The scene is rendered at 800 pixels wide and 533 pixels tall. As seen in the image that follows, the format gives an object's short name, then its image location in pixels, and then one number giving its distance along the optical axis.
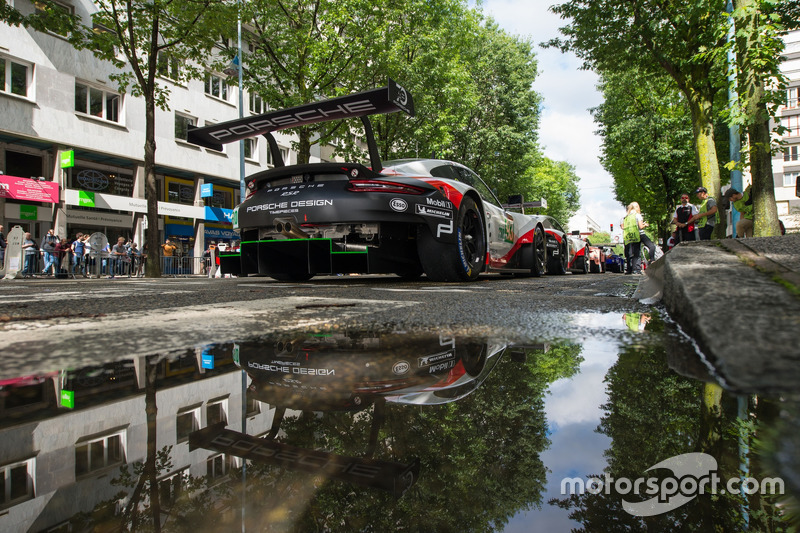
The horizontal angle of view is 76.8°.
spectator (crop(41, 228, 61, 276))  16.02
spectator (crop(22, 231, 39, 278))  15.73
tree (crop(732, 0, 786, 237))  8.45
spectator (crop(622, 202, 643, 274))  11.56
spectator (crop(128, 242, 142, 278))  19.15
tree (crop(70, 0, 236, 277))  13.12
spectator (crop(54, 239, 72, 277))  16.66
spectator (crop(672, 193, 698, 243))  10.45
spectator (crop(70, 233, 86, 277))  16.94
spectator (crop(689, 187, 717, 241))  10.55
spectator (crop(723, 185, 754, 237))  10.85
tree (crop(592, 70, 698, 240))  24.14
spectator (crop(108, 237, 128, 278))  18.23
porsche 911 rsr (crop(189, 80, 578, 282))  4.79
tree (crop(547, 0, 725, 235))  12.12
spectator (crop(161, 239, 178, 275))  20.58
